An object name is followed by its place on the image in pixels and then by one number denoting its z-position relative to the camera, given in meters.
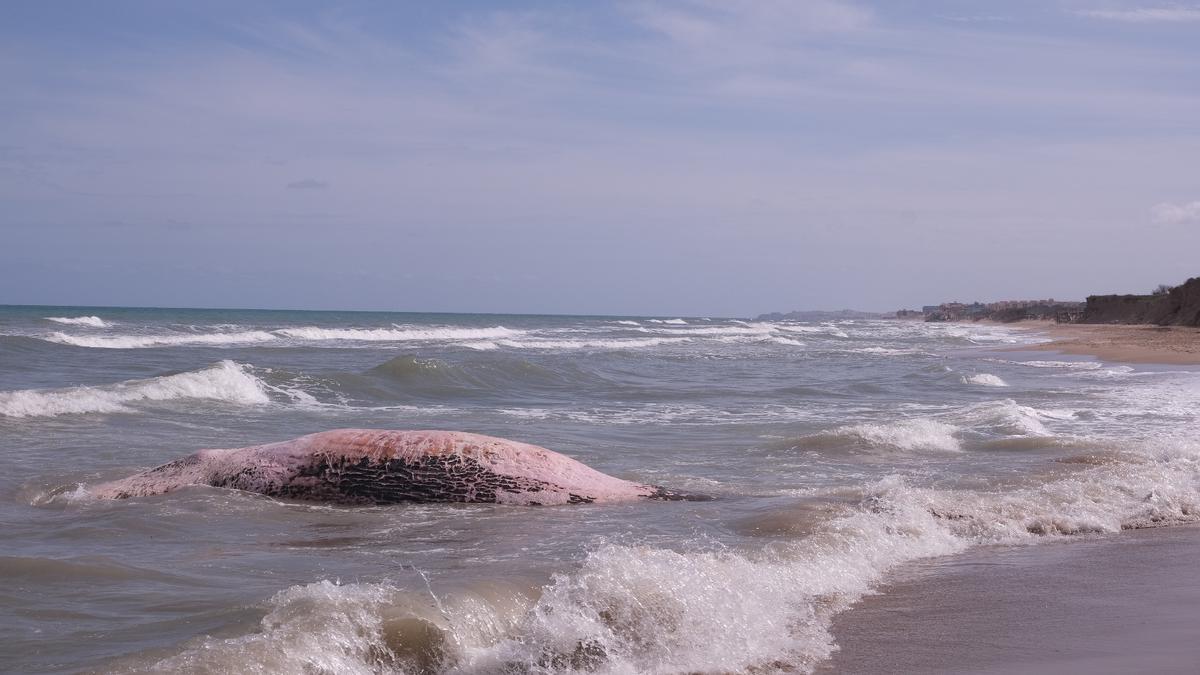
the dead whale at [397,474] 8.09
